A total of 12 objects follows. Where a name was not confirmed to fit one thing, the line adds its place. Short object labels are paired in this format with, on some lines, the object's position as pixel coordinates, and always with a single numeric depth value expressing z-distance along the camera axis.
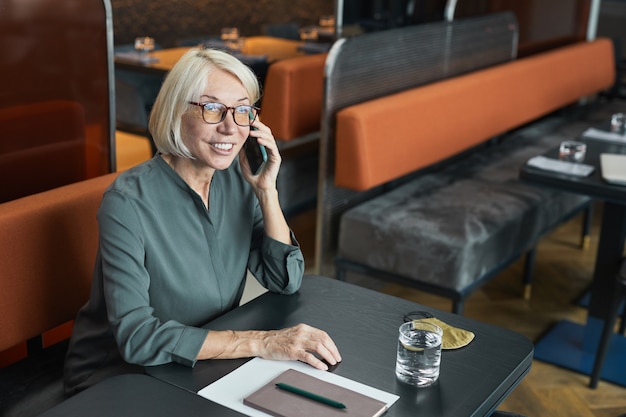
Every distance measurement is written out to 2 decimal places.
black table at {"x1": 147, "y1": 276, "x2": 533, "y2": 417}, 1.65
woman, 1.77
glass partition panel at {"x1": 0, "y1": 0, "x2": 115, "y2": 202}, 2.47
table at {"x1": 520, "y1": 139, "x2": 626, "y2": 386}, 3.17
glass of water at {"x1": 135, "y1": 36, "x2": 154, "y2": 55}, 4.91
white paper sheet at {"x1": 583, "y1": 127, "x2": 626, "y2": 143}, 3.90
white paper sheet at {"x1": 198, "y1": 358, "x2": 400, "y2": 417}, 1.58
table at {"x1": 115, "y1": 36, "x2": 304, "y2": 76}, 4.63
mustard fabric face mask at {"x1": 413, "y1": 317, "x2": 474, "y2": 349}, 1.85
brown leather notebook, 1.52
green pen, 1.54
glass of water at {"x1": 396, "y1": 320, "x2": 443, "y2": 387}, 1.68
